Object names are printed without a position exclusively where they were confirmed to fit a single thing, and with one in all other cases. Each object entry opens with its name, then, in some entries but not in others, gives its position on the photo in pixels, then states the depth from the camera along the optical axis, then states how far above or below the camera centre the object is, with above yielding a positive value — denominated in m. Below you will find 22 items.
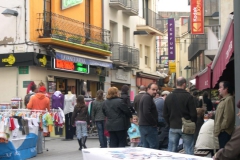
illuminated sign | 25.34 +1.62
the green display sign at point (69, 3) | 26.76 +4.84
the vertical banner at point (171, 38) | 41.53 +4.66
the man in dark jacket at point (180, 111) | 11.04 -0.26
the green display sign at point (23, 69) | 24.18 +1.33
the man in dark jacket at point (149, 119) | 12.27 -0.47
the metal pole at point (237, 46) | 8.29 +0.80
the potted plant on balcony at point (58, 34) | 24.62 +2.98
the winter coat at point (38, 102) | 15.90 -0.08
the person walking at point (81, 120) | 16.55 -0.65
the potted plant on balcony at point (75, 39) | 26.22 +2.95
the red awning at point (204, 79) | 16.55 +0.65
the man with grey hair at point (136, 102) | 14.49 -0.10
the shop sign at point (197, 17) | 36.88 +5.55
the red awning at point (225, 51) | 9.02 +0.89
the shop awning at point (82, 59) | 25.25 +2.03
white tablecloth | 6.51 -0.70
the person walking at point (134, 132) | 14.32 -0.89
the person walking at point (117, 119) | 12.77 -0.49
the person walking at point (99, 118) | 15.58 -0.56
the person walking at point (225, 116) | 9.50 -0.32
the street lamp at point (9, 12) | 23.51 +3.82
